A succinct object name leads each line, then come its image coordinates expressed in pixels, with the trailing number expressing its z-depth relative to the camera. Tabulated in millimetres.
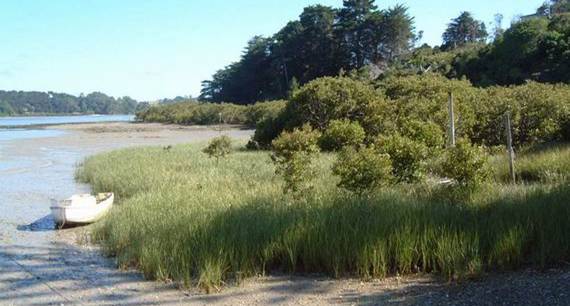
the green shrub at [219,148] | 22516
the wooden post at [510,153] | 12656
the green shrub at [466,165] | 11344
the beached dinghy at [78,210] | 13809
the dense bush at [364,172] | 11289
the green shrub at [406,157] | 12453
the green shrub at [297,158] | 11992
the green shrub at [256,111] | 57162
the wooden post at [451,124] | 16245
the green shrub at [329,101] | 27969
